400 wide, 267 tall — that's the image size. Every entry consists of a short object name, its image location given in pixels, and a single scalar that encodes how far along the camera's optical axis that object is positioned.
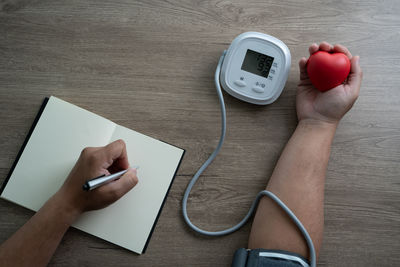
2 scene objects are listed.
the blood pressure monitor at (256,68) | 0.71
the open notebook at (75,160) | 0.67
